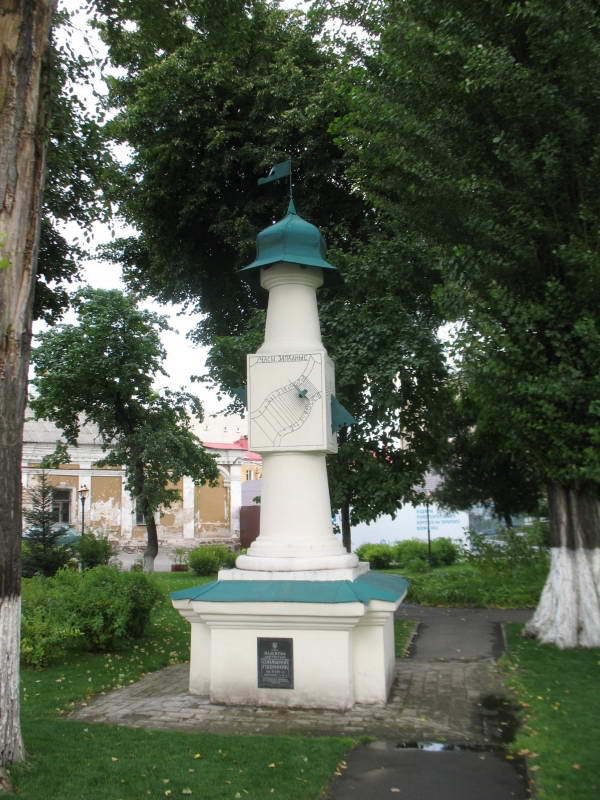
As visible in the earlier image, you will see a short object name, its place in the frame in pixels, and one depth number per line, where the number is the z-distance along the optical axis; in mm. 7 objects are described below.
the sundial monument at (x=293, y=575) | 7039
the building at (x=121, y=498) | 33938
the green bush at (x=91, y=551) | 18938
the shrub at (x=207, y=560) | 24203
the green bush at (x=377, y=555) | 25203
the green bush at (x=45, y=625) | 8852
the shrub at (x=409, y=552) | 25841
